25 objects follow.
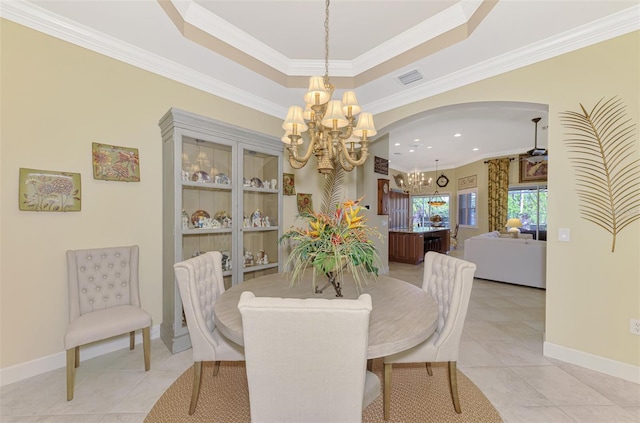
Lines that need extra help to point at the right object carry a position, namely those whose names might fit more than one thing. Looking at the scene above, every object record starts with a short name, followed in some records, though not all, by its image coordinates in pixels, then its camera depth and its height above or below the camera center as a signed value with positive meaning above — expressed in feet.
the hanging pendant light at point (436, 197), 33.86 +1.64
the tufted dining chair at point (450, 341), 5.28 -2.70
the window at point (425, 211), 33.78 -0.16
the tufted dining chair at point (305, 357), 3.12 -1.82
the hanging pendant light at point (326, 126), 6.05 +2.06
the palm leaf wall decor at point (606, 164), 6.93 +1.28
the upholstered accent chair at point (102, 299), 6.31 -2.58
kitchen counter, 22.11 -2.95
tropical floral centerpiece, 5.41 -0.74
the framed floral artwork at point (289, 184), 12.72 +1.24
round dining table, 3.98 -1.87
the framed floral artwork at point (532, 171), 24.25 +3.64
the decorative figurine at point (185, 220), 8.58 -0.36
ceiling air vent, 9.47 +4.89
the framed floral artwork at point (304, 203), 13.40 +0.33
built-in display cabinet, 8.27 +0.31
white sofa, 15.11 -3.00
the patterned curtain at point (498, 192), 26.61 +1.84
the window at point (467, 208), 30.30 +0.22
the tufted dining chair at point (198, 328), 5.27 -2.48
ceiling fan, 16.34 +3.49
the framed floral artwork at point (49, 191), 6.74 +0.48
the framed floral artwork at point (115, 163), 7.76 +1.40
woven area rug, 5.59 -4.40
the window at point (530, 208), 24.94 +0.20
